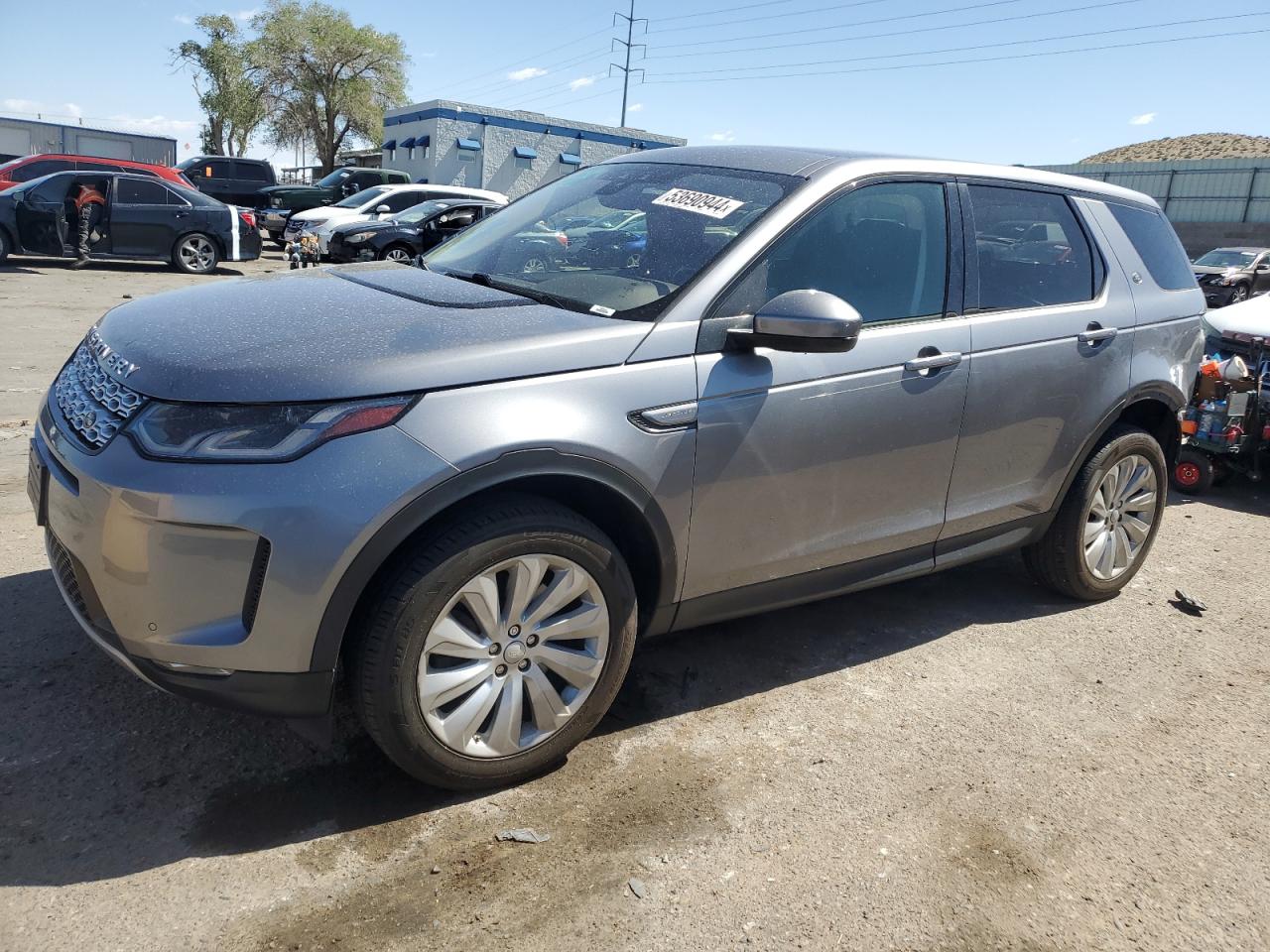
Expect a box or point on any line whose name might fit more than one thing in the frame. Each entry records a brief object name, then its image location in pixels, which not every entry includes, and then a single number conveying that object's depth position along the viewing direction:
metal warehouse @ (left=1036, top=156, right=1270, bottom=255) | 35.56
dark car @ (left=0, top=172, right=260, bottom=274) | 15.07
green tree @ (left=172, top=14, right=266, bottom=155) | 56.22
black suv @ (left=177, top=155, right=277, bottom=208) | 25.26
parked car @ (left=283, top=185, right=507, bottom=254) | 18.30
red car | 17.67
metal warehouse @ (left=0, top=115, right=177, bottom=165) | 37.78
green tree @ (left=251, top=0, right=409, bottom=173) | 51.78
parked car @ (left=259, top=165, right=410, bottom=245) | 24.34
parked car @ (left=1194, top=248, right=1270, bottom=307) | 24.02
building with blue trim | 37.31
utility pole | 59.72
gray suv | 2.39
